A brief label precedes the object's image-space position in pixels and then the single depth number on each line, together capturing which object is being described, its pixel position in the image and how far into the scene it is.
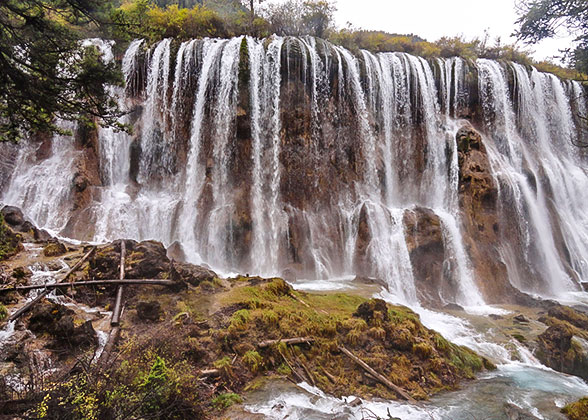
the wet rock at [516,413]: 5.61
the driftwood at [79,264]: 7.56
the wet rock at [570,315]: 11.65
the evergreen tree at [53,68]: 5.32
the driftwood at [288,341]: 6.04
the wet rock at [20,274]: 7.60
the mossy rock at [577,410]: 5.68
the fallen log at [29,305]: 5.53
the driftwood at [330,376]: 5.85
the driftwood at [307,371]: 5.69
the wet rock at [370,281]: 14.13
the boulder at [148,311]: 6.39
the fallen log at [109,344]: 4.25
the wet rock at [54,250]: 9.98
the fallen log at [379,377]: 5.76
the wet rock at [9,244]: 9.02
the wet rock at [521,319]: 12.20
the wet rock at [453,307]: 13.91
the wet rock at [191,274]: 8.10
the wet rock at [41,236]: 12.48
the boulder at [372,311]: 7.70
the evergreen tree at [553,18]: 8.40
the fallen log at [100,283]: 6.55
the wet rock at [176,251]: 14.90
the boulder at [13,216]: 13.30
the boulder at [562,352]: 9.06
